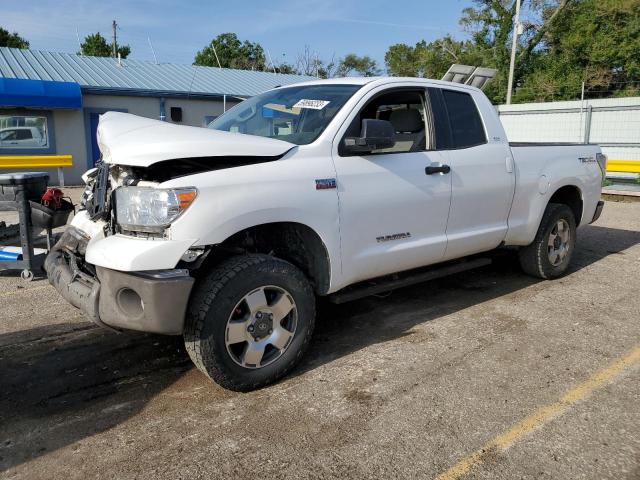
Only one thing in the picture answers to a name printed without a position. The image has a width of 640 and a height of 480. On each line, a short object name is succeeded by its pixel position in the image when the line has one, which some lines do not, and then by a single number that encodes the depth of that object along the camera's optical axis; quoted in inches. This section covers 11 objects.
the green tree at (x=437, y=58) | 1512.1
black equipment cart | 218.5
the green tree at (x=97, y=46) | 2005.4
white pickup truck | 121.1
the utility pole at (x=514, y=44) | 992.7
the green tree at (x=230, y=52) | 2096.5
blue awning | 591.5
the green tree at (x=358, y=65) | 2214.0
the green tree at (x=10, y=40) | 1800.6
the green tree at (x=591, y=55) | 1206.3
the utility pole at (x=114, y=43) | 1959.9
